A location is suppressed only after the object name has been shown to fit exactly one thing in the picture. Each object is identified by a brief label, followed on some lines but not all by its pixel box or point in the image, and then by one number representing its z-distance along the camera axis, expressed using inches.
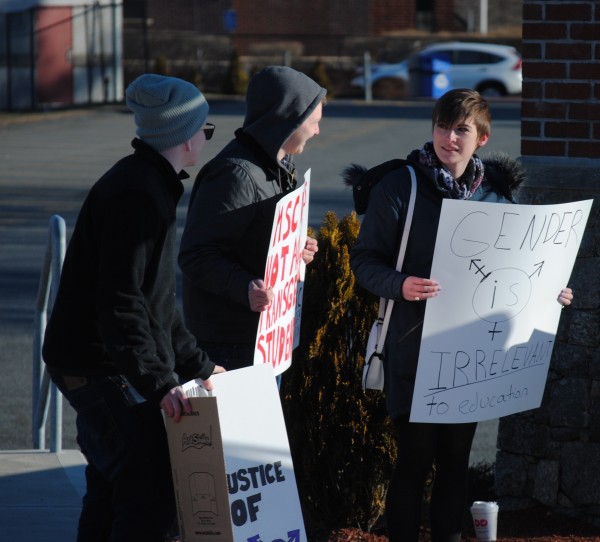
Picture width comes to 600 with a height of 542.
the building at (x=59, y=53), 1998.7
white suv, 2391.7
